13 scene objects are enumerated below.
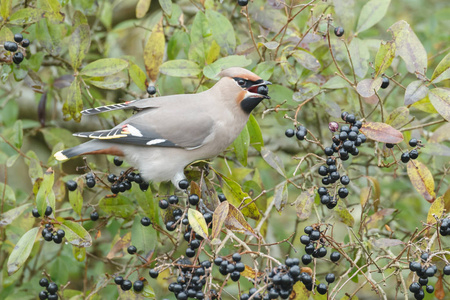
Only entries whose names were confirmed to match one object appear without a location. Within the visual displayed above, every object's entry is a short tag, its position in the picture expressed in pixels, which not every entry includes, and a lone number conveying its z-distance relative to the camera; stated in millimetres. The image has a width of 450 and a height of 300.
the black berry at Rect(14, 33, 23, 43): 6316
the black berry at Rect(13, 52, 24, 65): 6445
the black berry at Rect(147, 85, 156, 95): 6844
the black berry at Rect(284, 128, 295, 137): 5969
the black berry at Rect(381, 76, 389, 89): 5979
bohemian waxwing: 6746
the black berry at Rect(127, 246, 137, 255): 6055
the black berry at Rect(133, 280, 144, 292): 5766
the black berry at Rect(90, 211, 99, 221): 6457
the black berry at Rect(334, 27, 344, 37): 6191
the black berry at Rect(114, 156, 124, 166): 7075
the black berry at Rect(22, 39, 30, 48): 6457
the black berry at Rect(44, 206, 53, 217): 5656
